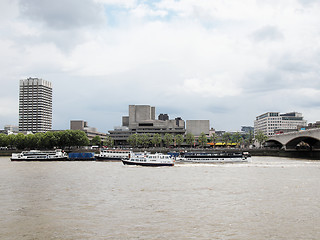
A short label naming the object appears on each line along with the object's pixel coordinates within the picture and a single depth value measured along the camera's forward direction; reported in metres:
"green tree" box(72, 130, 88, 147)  179.88
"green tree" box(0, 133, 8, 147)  190.62
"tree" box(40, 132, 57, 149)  179.07
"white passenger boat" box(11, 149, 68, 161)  124.32
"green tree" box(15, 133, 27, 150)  188.76
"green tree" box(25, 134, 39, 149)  187.00
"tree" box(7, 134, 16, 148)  189.32
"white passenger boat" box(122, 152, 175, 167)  94.12
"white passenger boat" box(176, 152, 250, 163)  115.98
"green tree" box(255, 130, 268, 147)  192.45
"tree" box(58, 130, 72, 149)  179.00
